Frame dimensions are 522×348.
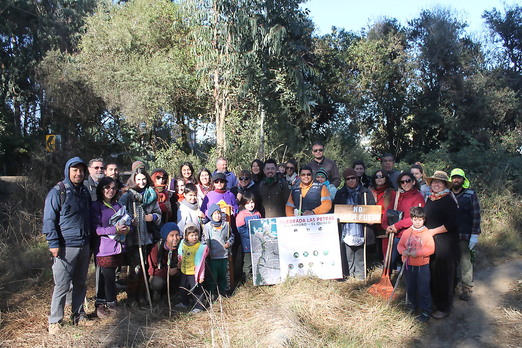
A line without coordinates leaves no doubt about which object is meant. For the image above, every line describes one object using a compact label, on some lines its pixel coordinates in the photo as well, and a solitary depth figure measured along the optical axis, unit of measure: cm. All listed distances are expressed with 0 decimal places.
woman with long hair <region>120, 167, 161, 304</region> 538
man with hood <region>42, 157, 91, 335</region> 450
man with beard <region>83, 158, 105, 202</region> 548
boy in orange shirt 509
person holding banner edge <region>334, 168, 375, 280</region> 617
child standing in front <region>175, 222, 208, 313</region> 536
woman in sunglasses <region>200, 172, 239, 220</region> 608
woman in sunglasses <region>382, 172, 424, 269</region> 566
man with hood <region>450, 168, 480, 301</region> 578
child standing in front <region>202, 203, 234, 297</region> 566
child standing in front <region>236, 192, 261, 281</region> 625
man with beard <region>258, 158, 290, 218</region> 667
